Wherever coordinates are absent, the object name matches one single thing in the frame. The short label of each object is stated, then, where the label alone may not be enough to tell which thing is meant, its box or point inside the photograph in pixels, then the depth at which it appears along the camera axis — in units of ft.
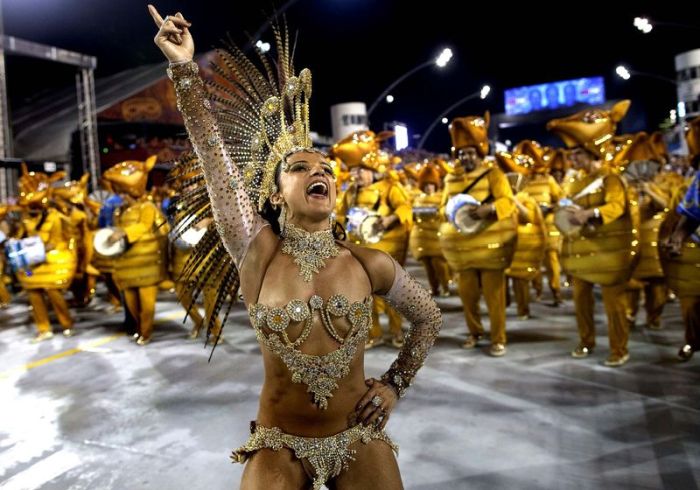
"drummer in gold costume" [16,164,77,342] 23.76
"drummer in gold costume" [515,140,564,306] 26.61
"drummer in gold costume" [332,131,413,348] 20.68
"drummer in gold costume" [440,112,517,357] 18.51
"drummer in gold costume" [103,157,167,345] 22.06
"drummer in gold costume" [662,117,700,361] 14.58
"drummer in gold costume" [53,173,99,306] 26.43
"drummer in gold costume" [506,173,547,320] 23.44
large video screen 147.23
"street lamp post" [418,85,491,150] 129.49
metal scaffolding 35.55
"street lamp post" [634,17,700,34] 35.38
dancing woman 6.15
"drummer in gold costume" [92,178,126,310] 27.25
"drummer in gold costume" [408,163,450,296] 28.37
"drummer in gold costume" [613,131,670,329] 20.58
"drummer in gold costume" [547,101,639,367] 16.71
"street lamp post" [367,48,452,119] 40.22
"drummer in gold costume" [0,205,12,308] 27.27
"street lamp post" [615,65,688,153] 66.00
